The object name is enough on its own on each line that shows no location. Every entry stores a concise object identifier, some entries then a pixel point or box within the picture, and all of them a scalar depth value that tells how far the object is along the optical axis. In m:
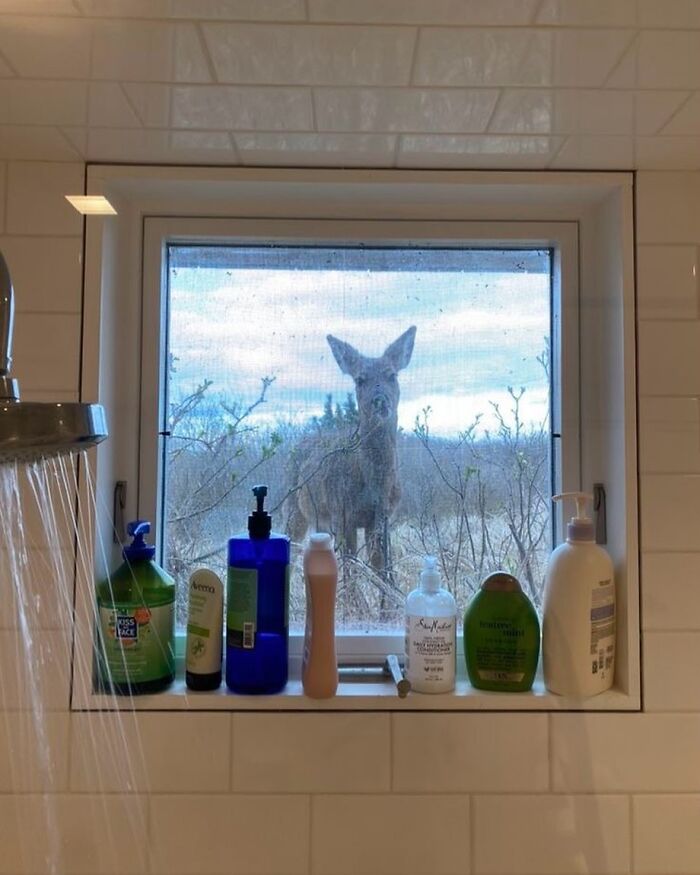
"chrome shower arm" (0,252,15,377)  0.63
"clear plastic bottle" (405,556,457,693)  0.93
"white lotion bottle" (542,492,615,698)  0.91
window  1.04
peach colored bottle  0.91
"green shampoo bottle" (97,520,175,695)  0.91
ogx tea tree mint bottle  0.93
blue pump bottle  0.91
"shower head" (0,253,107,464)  0.55
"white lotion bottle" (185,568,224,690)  0.92
